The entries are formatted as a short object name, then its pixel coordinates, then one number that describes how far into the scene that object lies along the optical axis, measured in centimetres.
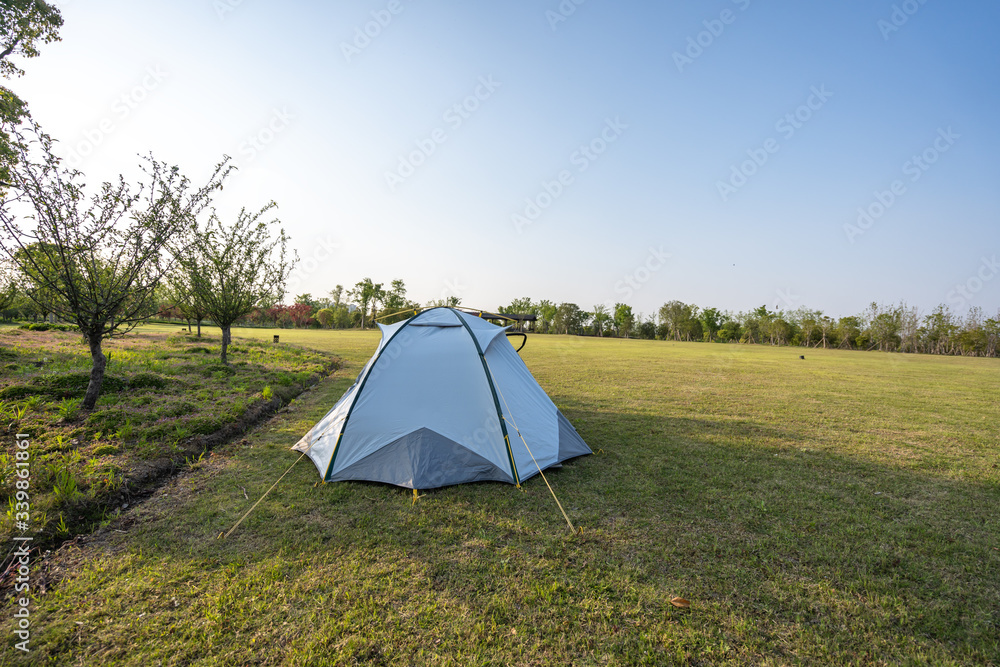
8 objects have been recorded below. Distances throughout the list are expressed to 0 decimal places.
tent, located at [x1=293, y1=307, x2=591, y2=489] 513
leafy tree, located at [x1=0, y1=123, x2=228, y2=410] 597
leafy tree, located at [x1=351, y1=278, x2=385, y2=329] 7475
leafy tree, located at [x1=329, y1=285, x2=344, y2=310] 8131
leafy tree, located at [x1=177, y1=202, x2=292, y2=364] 1267
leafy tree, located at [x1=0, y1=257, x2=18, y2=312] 1539
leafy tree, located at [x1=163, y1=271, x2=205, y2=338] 1245
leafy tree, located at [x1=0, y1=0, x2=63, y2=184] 853
